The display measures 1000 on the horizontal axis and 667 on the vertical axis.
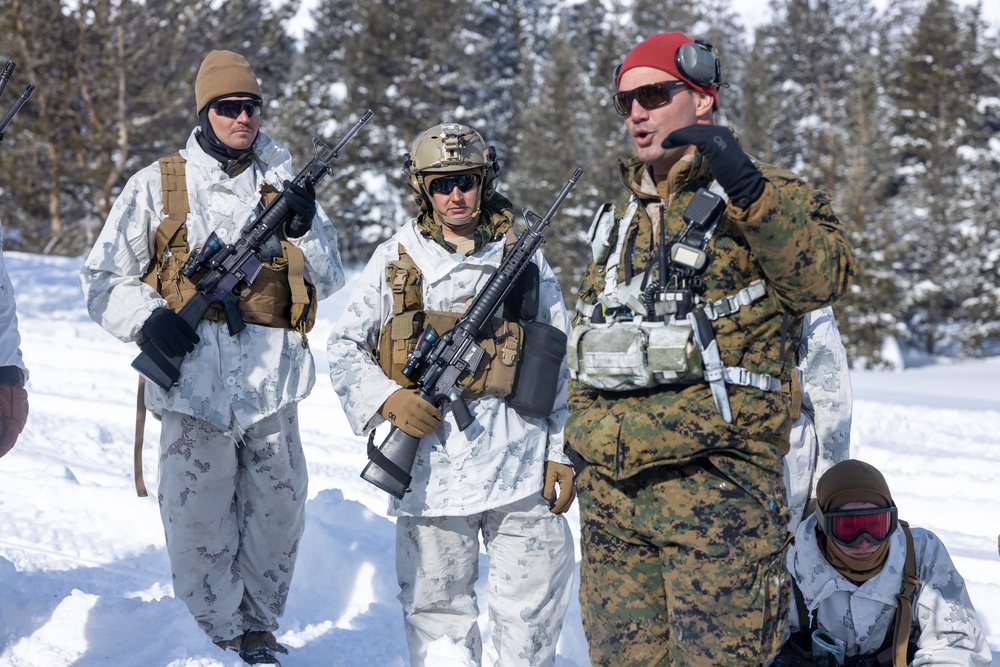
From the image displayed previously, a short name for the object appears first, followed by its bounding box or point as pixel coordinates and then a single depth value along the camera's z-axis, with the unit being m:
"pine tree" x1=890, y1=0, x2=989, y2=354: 29.89
